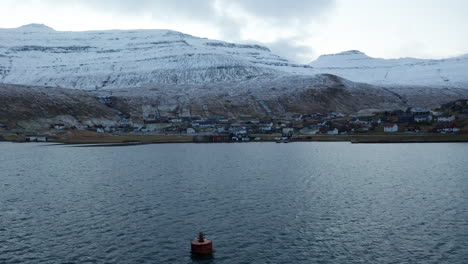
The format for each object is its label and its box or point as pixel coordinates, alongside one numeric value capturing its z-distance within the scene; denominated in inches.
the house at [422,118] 6815.9
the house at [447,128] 6001.5
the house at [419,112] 7434.6
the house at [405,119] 6920.8
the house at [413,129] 6451.8
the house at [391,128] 6610.2
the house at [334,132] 7140.8
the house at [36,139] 7181.6
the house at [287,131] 7313.0
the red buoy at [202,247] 1299.2
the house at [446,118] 6678.2
